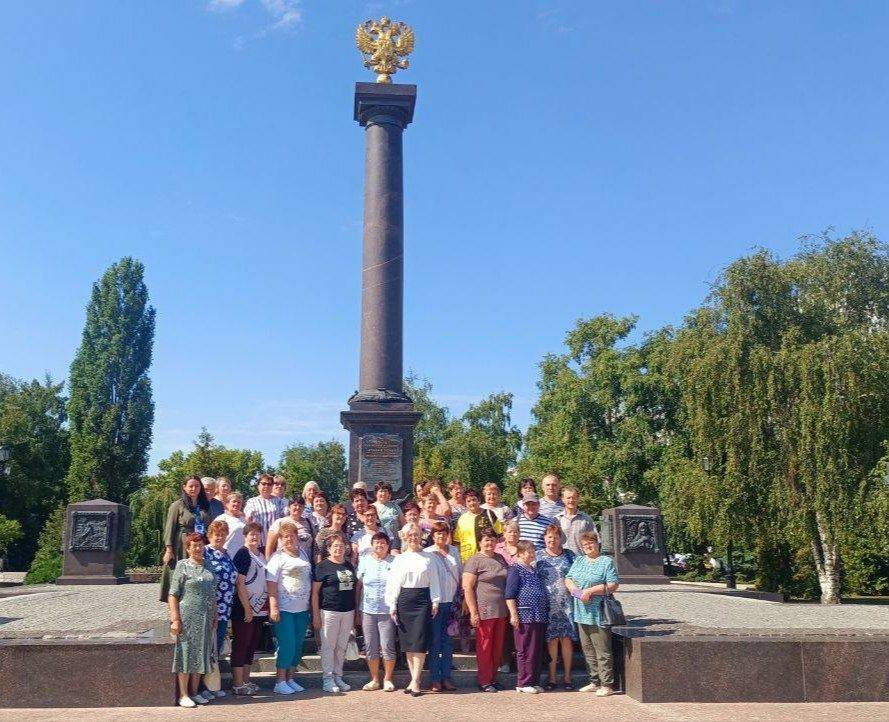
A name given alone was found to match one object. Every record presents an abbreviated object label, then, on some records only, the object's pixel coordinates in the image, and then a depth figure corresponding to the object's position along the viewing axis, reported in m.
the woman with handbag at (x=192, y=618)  8.02
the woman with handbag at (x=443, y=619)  8.76
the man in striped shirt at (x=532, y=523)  9.81
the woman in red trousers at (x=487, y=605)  8.84
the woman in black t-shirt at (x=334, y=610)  8.69
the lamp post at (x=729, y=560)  24.48
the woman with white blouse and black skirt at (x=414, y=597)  8.59
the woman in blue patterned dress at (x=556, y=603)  9.04
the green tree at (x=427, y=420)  59.97
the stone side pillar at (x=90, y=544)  18.47
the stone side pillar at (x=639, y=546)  18.39
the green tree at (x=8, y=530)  33.69
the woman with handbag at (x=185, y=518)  9.36
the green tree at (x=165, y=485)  34.88
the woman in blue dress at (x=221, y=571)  8.31
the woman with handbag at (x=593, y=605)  8.75
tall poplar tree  40.09
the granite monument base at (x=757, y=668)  8.36
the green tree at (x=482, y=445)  50.28
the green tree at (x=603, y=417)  36.62
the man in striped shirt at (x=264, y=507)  10.69
